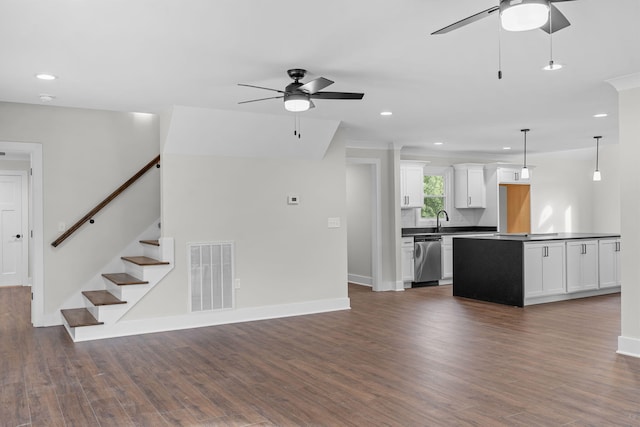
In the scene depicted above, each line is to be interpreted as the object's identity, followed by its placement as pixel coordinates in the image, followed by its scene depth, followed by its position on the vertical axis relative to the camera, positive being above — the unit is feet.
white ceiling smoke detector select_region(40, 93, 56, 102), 16.97 +3.92
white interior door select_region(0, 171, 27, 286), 30.66 -0.98
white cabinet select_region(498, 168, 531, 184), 33.78 +2.18
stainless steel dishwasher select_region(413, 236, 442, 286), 29.63 -2.97
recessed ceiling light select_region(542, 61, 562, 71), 13.04 +3.80
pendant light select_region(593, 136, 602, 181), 28.91 +1.90
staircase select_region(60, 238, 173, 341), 17.62 -3.08
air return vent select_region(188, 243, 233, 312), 19.88 -2.53
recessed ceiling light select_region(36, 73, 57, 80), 14.43 +3.90
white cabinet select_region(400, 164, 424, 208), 30.25 +1.42
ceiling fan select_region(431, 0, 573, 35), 7.48 +2.88
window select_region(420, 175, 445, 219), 33.14 +0.87
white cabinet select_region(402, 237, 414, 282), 29.21 -2.87
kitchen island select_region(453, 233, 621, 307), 22.84 -2.78
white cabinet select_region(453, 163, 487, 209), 33.27 +1.50
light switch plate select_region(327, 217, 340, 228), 22.93 -0.53
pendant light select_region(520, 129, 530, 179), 25.64 +1.95
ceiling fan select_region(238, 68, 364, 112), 13.61 +3.10
